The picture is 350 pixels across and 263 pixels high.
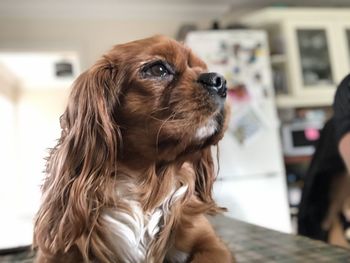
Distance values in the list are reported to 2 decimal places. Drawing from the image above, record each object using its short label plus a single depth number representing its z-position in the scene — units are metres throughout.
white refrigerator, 2.74
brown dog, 0.58
